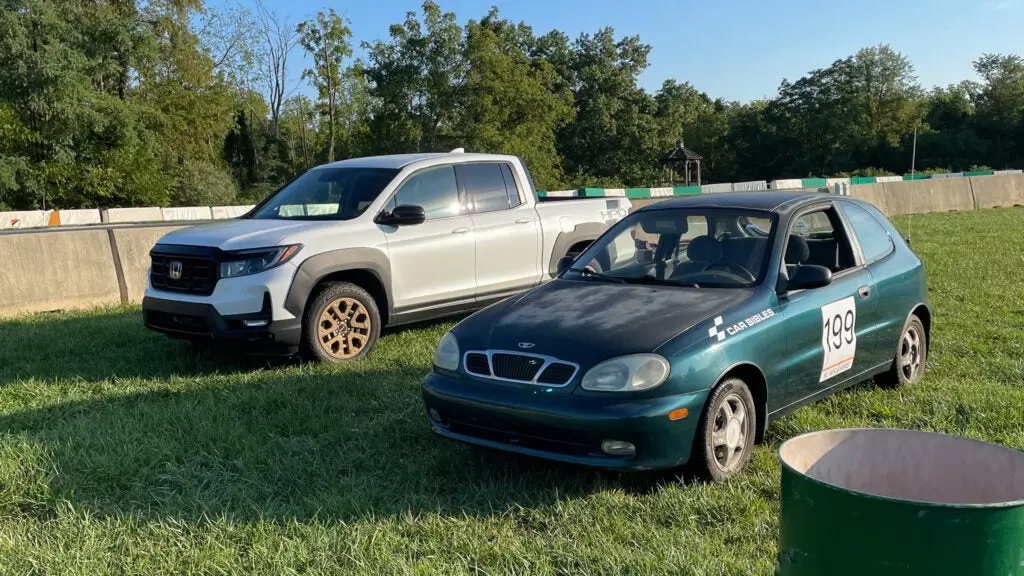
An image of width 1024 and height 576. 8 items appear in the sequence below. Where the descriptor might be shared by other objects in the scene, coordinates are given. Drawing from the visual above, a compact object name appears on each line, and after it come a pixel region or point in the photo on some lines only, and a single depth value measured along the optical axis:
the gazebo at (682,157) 38.22
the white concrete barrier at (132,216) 28.14
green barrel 1.69
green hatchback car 3.91
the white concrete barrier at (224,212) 28.14
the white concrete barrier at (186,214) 28.33
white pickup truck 6.54
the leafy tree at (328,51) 51.72
